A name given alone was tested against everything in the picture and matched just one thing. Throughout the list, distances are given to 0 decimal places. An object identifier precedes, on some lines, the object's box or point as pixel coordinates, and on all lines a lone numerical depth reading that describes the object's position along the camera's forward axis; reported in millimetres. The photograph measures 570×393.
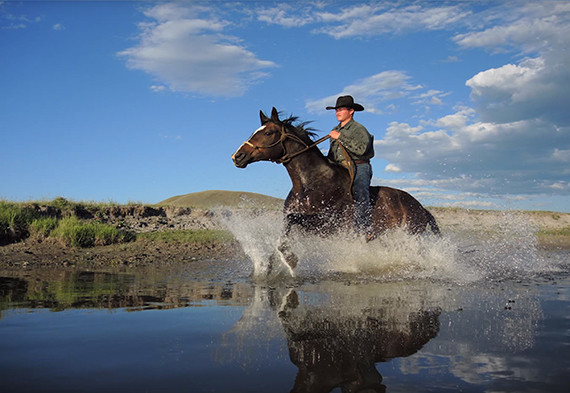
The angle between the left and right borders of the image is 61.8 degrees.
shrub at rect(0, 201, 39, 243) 11930
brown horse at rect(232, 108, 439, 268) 7852
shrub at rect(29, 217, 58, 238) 12016
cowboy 7992
